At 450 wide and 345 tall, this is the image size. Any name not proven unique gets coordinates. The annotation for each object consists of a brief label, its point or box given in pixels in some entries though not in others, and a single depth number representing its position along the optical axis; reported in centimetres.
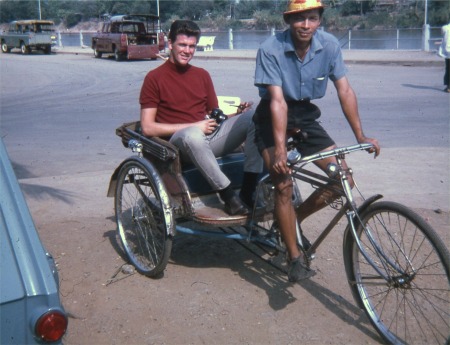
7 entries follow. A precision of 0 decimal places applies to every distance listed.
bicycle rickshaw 395
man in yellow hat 426
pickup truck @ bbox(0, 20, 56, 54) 4144
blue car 256
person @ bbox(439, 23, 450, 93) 1599
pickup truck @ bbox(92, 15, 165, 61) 3216
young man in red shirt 487
